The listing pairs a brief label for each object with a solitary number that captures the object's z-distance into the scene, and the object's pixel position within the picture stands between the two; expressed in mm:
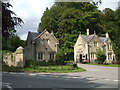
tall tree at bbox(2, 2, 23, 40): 21878
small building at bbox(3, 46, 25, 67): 29344
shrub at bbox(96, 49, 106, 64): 42719
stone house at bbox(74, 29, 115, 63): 51781
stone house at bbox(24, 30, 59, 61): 48219
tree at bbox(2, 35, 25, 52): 53075
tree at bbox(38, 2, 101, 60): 58250
